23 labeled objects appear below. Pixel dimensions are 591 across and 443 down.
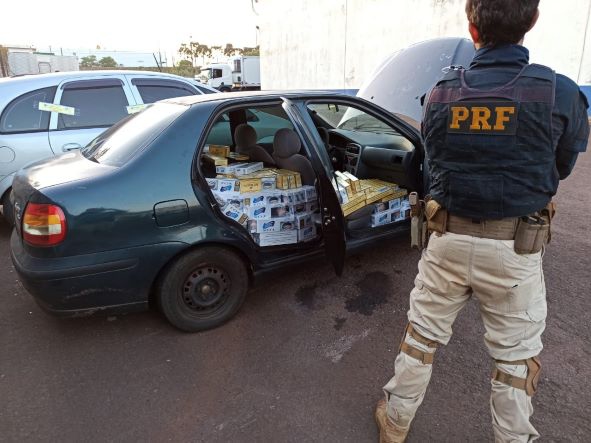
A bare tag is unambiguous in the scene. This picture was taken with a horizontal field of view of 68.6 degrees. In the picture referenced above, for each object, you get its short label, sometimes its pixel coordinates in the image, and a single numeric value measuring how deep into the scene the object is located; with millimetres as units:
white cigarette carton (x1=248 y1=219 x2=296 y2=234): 3107
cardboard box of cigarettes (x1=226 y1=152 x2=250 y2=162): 3568
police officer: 1516
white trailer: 19000
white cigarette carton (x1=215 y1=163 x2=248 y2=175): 3232
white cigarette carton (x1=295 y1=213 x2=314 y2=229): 3215
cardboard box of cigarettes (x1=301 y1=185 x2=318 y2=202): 3248
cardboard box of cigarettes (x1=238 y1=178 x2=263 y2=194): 3107
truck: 27500
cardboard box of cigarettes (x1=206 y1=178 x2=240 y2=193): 3064
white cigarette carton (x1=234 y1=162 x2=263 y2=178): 3254
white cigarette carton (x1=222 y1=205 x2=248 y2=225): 3064
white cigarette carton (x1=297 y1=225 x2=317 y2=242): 3221
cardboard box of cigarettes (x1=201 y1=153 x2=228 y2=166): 3281
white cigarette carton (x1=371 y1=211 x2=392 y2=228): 3490
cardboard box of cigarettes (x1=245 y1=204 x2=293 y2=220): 3117
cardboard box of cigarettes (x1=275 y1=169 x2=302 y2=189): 3213
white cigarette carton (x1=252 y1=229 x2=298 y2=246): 3113
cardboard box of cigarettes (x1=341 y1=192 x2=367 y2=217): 3297
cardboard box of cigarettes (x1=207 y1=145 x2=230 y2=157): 3494
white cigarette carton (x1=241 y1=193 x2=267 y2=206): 3115
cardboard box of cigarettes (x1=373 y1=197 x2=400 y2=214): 3516
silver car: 4348
